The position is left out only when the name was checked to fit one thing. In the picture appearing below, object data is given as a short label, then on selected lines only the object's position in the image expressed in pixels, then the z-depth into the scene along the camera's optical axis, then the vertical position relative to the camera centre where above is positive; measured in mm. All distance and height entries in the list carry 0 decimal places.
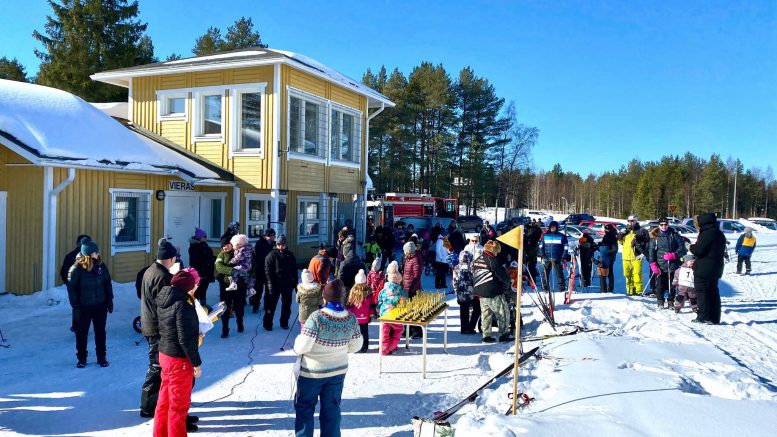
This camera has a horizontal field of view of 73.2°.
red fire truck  27047 +153
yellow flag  5033 -259
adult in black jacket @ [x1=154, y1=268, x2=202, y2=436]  4164 -1177
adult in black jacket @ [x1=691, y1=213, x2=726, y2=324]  8766 -836
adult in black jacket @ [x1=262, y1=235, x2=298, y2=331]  8328 -1046
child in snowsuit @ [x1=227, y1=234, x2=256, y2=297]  8172 -828
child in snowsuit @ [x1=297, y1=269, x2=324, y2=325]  6703 -1150
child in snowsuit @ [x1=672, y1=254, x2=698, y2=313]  9680 -1289
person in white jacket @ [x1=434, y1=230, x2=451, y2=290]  13109 -1282
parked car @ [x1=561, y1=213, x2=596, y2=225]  45012 -413
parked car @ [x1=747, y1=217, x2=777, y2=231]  38625 -436
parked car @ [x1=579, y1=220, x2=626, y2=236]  25581 -658
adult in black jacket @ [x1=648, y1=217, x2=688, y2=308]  10391 -789
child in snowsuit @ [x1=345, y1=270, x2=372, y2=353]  7215 -1271
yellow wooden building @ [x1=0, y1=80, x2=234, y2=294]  10297 +441
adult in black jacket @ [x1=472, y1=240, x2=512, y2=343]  7684 -1064
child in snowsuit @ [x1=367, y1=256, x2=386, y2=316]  8562 -1160
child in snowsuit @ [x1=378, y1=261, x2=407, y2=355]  7316 -1309
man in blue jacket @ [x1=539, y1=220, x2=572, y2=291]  12250 -850
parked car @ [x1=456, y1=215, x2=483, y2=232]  34188 -738
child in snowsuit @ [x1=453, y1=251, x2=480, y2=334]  8438 -1335
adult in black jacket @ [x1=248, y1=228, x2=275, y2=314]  9438 -924
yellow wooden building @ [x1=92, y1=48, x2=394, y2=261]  14008 +2414
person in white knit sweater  4062 -1195
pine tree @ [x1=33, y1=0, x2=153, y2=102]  29500 +9113
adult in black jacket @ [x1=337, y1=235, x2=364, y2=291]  8750 -1008
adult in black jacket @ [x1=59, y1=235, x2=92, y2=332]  7574 -868
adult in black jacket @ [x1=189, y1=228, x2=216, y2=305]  8648 -862
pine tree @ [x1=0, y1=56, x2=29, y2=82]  34862 +8886
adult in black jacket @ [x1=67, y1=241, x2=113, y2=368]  6316 -1106
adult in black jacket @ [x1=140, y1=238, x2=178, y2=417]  4797 -984
